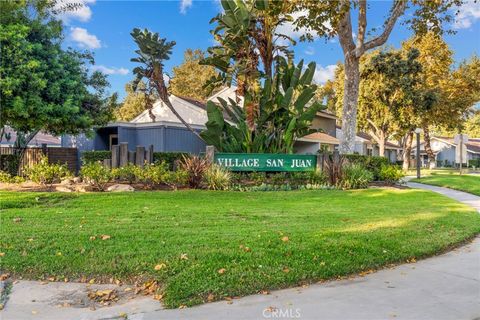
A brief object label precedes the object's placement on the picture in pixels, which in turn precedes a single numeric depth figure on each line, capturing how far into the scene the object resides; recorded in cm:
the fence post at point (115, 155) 1432
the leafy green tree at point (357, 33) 1781
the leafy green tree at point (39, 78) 1323
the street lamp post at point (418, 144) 2561
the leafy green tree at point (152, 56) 1672
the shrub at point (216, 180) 1362
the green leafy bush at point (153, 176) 1301
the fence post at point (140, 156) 1431
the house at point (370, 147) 4247
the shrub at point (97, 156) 1644
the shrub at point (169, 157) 1592
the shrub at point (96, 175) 1214
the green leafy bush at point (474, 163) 5566
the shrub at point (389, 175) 1825
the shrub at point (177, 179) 1320
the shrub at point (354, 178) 1554
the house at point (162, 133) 2100
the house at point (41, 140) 2842
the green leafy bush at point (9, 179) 1344
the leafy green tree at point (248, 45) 1594
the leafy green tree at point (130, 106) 4512
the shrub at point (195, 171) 1349
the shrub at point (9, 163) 1633
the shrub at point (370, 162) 1795
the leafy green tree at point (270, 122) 1659
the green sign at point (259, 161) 1544
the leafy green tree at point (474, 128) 8611
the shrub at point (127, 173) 1309
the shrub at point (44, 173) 1282
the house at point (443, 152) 6044
